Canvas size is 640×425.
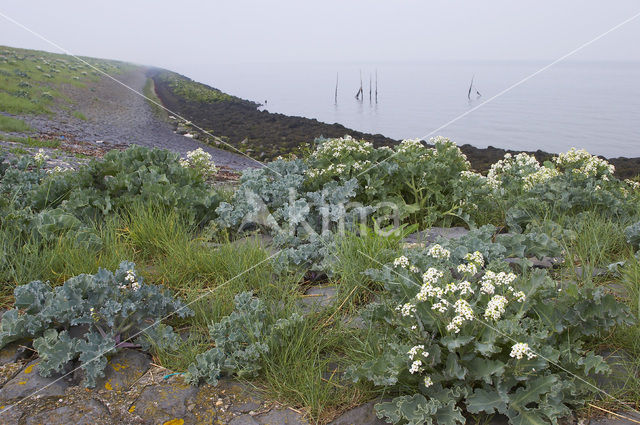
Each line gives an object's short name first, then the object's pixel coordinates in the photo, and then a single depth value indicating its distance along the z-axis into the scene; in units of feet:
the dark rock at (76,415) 7.63
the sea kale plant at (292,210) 13.60
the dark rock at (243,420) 7.68
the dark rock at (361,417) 7.66
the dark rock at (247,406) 7.98
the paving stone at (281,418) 7.71
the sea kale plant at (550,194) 14.49
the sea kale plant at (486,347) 7.18
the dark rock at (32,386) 8.20
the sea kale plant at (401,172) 15.62
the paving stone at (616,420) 7.20
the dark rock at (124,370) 8.54
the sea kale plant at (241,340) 8.46
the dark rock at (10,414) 7.59
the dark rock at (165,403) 7.80
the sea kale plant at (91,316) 8.87
